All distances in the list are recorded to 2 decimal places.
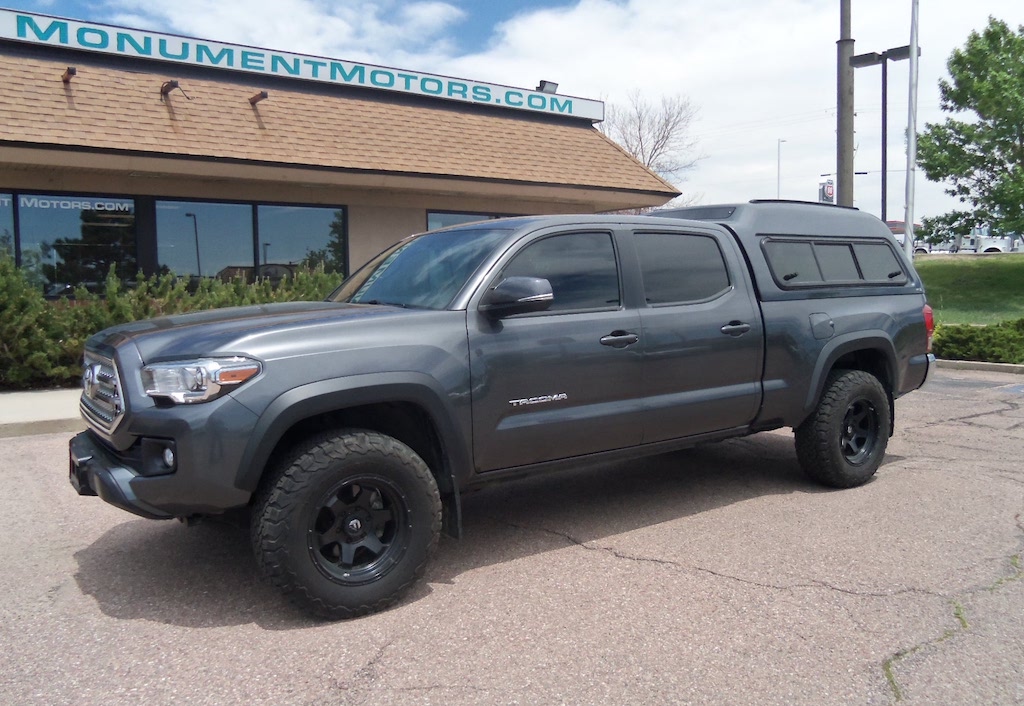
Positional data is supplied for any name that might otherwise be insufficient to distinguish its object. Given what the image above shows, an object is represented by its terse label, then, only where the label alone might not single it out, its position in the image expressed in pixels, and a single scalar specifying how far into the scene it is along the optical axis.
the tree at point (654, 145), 49.50
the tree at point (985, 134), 24.31
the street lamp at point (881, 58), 13.70
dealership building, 11.99
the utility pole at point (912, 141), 17.16
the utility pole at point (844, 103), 13.20
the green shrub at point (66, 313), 9.90
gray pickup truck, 3.68
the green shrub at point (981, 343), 12.48
